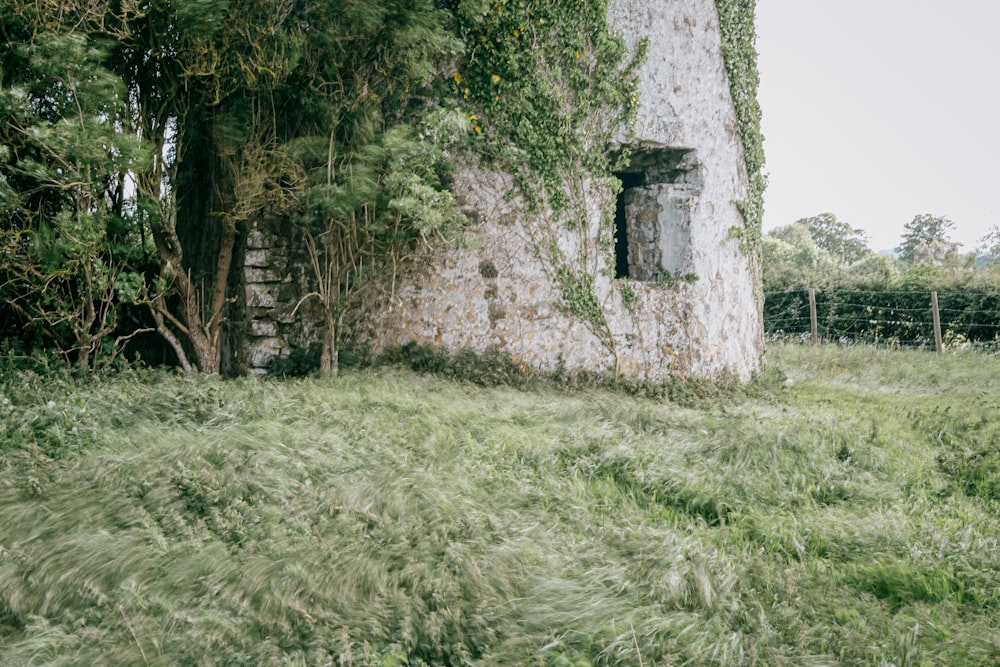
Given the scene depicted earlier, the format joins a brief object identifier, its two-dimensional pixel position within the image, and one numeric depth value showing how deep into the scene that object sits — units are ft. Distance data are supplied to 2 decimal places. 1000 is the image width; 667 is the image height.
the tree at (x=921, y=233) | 159.53
